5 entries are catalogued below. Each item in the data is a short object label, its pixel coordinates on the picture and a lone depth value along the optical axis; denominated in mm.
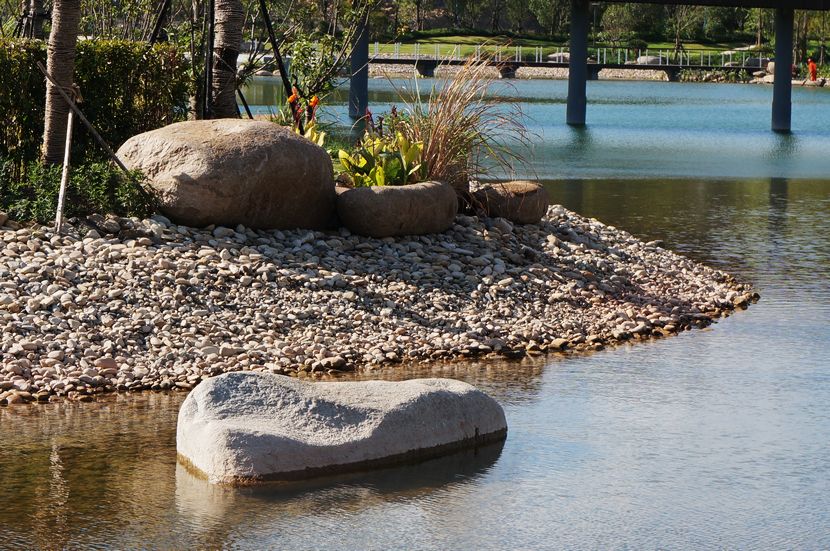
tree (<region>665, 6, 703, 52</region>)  87919
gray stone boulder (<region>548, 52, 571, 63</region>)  76100
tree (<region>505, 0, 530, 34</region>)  96306
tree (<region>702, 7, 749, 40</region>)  90938
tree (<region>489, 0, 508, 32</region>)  98000
